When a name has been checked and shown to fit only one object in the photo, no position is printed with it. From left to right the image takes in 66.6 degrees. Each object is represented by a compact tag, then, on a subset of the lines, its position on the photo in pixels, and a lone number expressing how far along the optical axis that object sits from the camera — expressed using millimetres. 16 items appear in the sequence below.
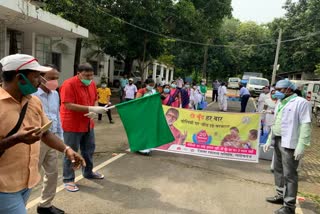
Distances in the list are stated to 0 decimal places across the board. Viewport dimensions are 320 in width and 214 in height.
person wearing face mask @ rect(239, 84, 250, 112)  11287
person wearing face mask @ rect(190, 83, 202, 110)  10444
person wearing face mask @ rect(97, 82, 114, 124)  8494
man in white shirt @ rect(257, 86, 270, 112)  9199
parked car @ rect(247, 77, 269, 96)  21761
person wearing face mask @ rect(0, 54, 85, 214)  1590
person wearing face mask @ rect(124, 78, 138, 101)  10112
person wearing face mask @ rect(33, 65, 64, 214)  2984
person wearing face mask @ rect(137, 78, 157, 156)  5788
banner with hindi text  5341
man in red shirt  3462
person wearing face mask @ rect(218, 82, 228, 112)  12871
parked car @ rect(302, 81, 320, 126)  12459
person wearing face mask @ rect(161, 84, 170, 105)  6360
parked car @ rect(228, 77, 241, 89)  26289
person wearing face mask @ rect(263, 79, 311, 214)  3183
